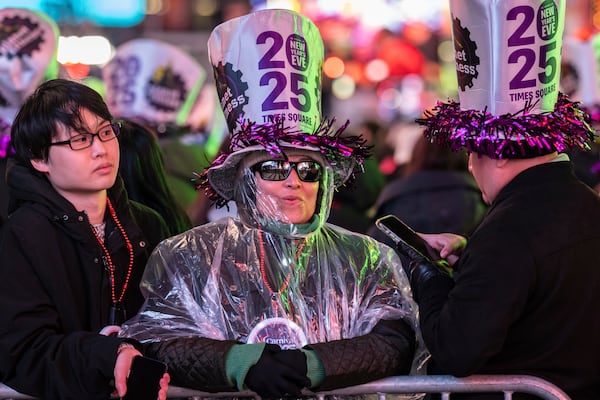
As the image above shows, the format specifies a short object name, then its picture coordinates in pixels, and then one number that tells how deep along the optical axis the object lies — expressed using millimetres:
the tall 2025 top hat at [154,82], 9195
